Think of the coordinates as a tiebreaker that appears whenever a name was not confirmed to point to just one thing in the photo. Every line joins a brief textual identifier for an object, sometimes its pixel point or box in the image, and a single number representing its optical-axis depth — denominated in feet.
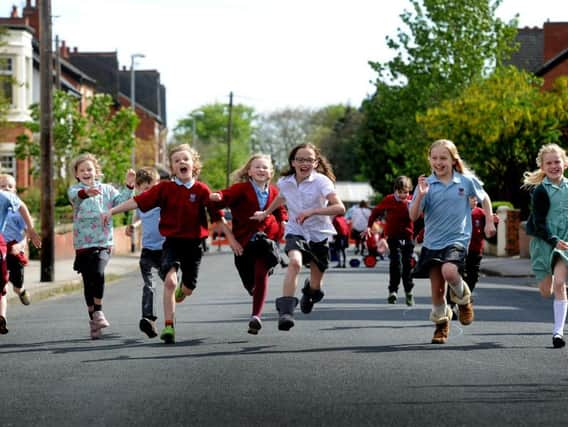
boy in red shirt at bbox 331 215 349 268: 92.53
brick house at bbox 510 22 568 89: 187.32
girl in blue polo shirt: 32.48
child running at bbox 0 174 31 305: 44.98
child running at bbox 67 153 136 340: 37.01
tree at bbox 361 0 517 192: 159.84
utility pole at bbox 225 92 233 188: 244.22
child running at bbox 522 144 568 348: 33.27
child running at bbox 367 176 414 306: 50.34
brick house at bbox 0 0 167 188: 144.77
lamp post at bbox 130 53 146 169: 164.45
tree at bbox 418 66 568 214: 122.52
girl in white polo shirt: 33.12
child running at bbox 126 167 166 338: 34.31
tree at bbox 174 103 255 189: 400.67
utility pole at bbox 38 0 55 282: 70.23
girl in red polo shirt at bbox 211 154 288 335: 33.91
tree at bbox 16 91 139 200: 141.28
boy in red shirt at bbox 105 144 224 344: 33.76
